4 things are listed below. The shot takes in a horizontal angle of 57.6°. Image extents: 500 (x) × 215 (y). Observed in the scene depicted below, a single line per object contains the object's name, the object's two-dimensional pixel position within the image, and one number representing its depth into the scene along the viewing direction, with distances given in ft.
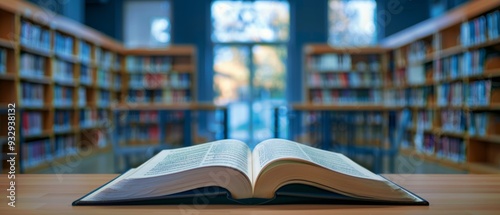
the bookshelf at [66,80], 13.53
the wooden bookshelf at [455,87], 13.33
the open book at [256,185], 1.84
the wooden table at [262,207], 1.77
